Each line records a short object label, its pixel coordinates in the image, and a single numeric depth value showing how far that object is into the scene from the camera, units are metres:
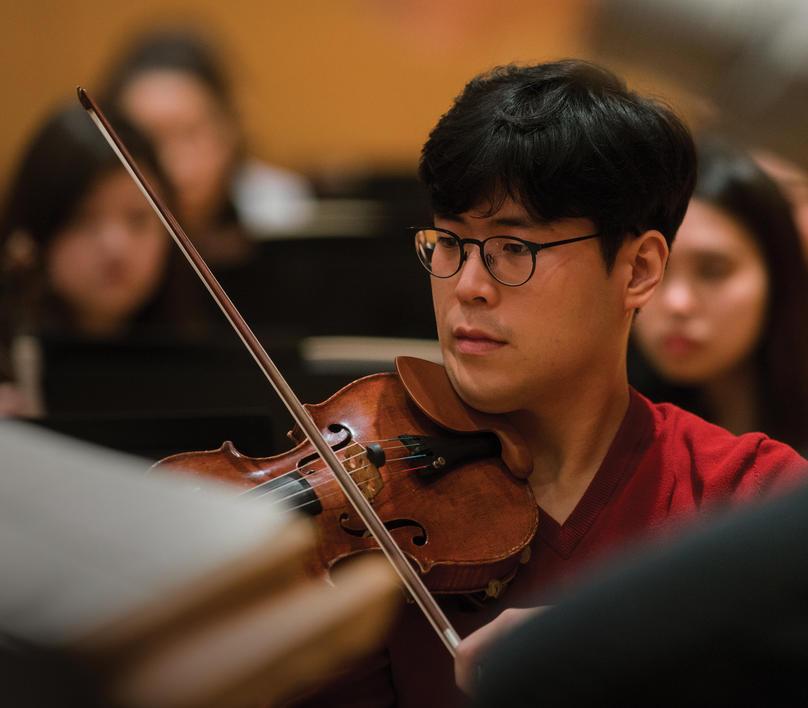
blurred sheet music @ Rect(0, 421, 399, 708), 3.97
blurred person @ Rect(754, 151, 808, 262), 5.01
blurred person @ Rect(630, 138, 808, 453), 4.81
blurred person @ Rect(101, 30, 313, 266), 8.40
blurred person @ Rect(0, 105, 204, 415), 5.30
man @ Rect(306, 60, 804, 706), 4.35
